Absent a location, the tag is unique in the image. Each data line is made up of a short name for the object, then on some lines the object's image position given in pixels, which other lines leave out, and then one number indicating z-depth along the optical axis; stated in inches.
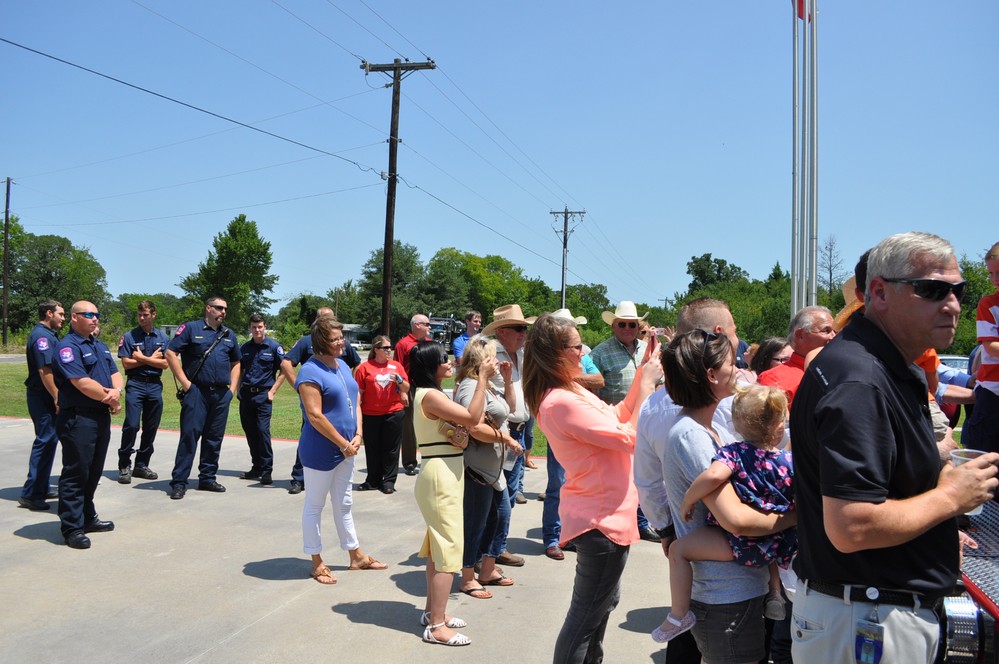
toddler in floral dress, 106.3
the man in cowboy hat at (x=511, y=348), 226.7
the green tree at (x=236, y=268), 2556.6
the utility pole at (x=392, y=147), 842.8
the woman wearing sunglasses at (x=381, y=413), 337.7
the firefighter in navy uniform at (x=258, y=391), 354.6
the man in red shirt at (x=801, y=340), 172.2
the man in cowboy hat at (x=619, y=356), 273.4
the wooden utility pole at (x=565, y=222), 2335.1
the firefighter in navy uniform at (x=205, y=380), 329.4
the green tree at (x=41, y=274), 2787.9
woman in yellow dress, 177.2
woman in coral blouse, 136.3
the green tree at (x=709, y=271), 3878.0
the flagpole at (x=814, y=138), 607.5
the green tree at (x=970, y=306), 1123.3
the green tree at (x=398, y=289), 3230.8
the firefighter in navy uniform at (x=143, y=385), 349.1
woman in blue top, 219.8
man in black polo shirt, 74.7
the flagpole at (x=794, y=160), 647.8
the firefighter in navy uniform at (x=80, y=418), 242.7
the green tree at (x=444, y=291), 3388.3
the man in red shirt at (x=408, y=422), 369.4
